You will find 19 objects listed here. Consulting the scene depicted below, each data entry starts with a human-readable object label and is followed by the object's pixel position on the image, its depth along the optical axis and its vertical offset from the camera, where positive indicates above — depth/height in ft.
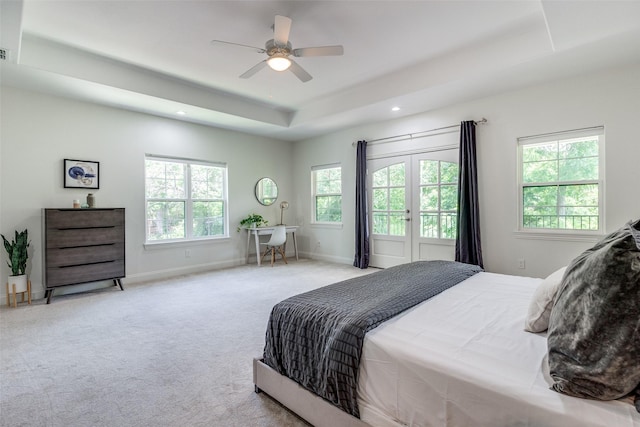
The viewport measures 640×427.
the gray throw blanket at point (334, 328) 4.67 -1.91
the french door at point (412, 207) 15.61 +0.31
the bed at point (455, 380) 3.22 -1.96
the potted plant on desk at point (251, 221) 20.13 -0.50
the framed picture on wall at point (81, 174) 13.75 +1.85
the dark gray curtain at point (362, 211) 18.35 +0.11
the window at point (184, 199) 16.63 +0.84
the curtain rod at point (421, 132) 14.22 +4.21
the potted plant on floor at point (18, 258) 11.96 -1.70
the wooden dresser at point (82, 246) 12.30 -1.34
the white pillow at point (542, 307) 4.65 -1.46
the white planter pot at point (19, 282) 11.91 -2.59
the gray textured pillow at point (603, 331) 3.08 -1.26
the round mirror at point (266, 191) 21.22 +1.55
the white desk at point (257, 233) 19.42 -1.25
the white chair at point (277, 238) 19.27 -1.53
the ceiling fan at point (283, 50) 8.73 +4.89
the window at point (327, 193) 20.68 +1.38
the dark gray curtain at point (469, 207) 14.14 +0.24
